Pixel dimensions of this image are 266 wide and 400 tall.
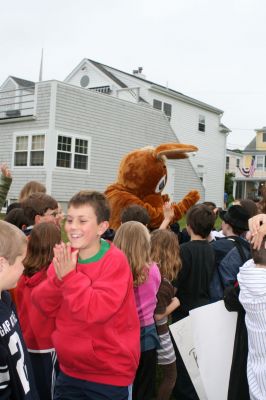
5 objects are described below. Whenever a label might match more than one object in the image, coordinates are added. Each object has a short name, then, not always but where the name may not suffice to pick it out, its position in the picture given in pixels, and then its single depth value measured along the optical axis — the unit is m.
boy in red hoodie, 2.45
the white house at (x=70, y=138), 17.52
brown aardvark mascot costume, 6.28
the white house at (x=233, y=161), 47.22
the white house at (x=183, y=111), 25.67
